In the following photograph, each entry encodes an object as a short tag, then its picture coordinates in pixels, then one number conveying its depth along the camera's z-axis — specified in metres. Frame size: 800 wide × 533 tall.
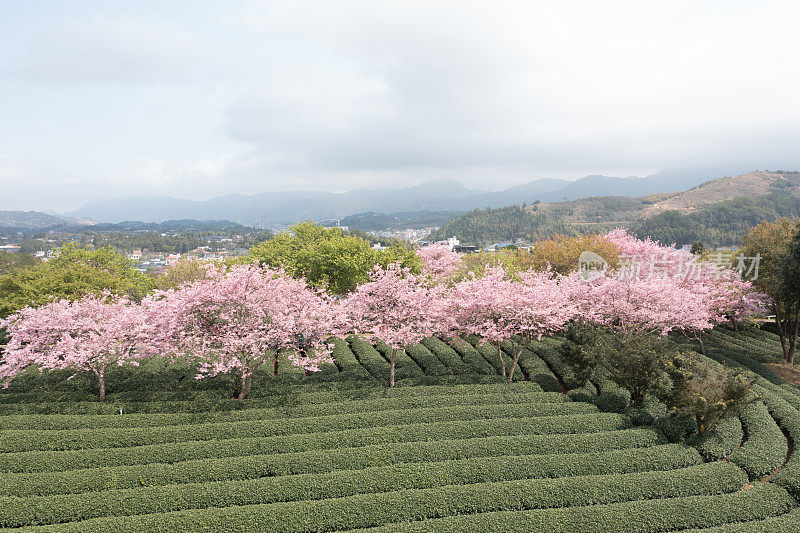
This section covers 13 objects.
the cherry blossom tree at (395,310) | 18.62
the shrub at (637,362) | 15.92
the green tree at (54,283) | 25.33
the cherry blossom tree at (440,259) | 40.36
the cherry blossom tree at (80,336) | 15.81
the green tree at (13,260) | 68.12
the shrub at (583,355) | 17.94
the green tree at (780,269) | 21.42
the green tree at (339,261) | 29.23
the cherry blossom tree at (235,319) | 15.88
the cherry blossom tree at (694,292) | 22.23
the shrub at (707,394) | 13.66
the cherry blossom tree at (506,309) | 18.39
